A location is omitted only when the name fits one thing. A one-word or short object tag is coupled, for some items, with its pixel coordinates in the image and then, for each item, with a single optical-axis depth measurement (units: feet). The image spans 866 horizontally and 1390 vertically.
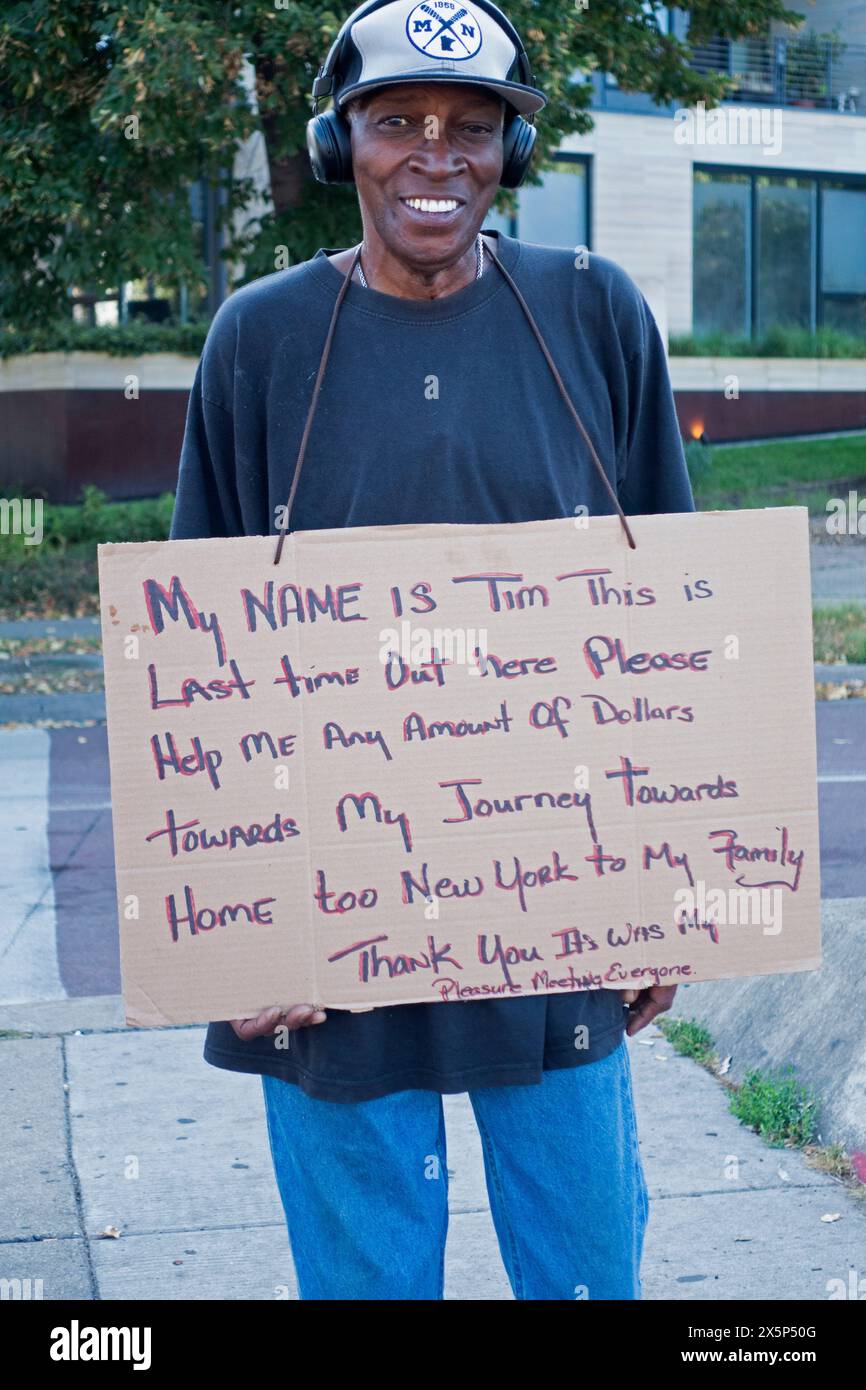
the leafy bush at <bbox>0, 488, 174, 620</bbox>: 49.21
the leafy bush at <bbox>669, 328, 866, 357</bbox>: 83.77
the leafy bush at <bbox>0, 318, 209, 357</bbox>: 68.90
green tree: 37.81
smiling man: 7.37
